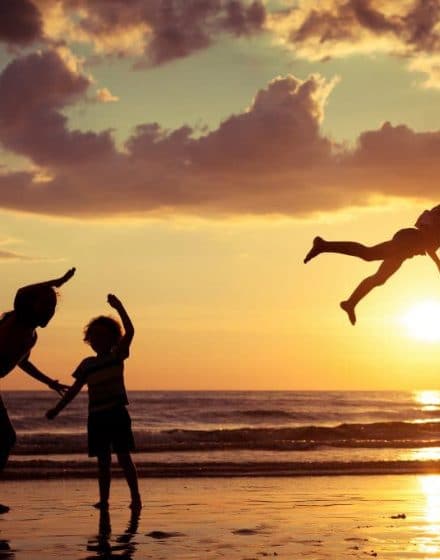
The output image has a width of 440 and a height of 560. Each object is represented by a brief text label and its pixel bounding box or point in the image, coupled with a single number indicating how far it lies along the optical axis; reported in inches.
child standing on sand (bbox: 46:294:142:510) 441.7
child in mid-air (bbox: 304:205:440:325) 354.9
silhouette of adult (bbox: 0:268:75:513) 365.7
